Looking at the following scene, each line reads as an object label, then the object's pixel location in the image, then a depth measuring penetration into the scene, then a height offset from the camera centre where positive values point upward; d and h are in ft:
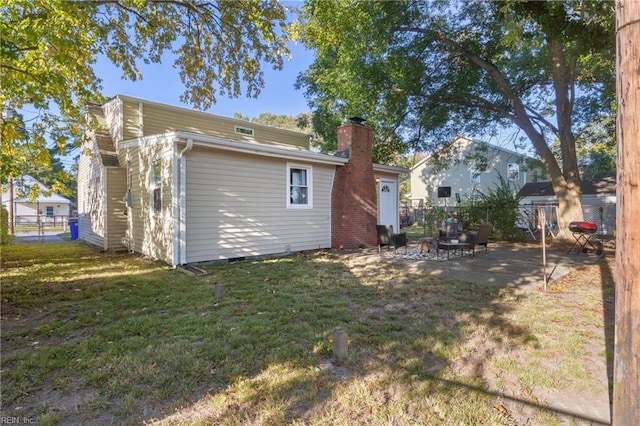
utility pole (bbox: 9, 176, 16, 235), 56.49 +3.04
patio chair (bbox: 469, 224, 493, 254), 28.57 -2.13
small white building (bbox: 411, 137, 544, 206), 88.69 +10.86
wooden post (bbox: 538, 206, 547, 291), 18.57 -0.31
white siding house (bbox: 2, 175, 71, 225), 123.13 +3.87
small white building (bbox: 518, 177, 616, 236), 64.70 +3.07
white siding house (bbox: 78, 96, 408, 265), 24.63 +2.22
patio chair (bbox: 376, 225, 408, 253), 29.91 -2.28
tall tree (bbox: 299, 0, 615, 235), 35.06 +17.42
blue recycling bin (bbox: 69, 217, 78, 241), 50.91 -2.04
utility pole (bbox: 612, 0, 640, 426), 6.18 -0.26
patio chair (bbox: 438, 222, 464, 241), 30.52 -1.86
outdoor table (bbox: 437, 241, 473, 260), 27.27 -2.78
